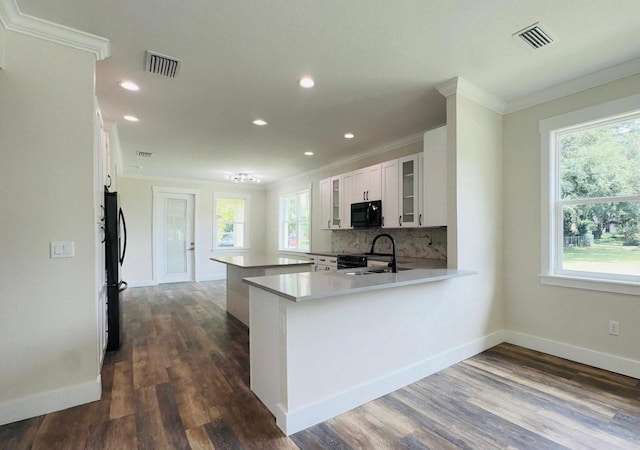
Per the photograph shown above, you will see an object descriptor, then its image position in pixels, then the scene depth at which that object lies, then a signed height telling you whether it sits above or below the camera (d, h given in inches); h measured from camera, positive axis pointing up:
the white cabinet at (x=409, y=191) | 154.8 +19.2
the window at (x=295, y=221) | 282.8 +6.6
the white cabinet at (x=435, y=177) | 123.7 +21.0
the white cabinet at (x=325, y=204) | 223.0 +17.5
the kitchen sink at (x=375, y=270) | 111.2 -16.1
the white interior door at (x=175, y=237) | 290.4 -9.4
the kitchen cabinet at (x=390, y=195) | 167.9 +18.2
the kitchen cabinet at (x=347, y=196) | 202.4 +20.8
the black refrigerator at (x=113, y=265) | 120.3 -15.4
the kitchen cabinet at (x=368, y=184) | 179.9 +26.8
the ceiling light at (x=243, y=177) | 257.9 +43.0
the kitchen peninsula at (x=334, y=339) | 75.8 -31.5
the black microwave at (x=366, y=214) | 177.8 +7.9
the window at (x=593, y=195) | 104.0 +11.8
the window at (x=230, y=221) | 321.1 +6.8
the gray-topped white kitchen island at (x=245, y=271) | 153.3 -22.9
